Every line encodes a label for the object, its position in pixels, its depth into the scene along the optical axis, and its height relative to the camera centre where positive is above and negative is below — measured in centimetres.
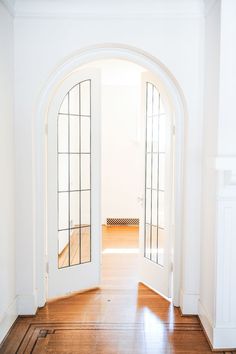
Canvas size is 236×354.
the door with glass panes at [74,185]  391 -28
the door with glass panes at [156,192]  397 -36
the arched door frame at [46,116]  362 +38
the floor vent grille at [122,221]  806 -132
